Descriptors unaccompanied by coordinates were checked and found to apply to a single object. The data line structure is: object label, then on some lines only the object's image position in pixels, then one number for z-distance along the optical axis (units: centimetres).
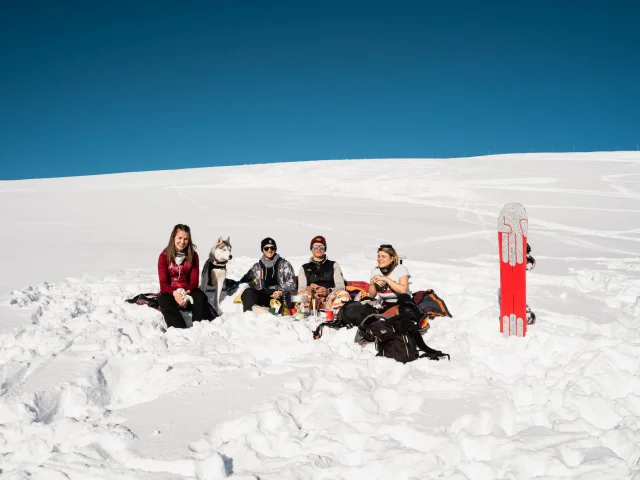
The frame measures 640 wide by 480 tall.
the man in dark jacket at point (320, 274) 779
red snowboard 610
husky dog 796
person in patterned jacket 806
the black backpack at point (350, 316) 630
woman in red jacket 698
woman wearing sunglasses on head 675
